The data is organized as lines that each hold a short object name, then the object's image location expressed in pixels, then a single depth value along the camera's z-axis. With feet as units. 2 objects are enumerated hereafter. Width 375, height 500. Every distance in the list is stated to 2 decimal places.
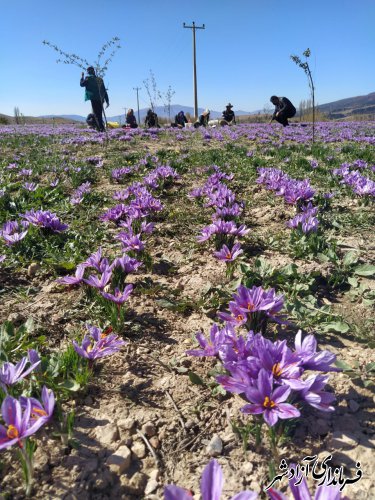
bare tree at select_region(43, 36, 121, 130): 35.11
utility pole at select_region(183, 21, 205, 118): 120.26
